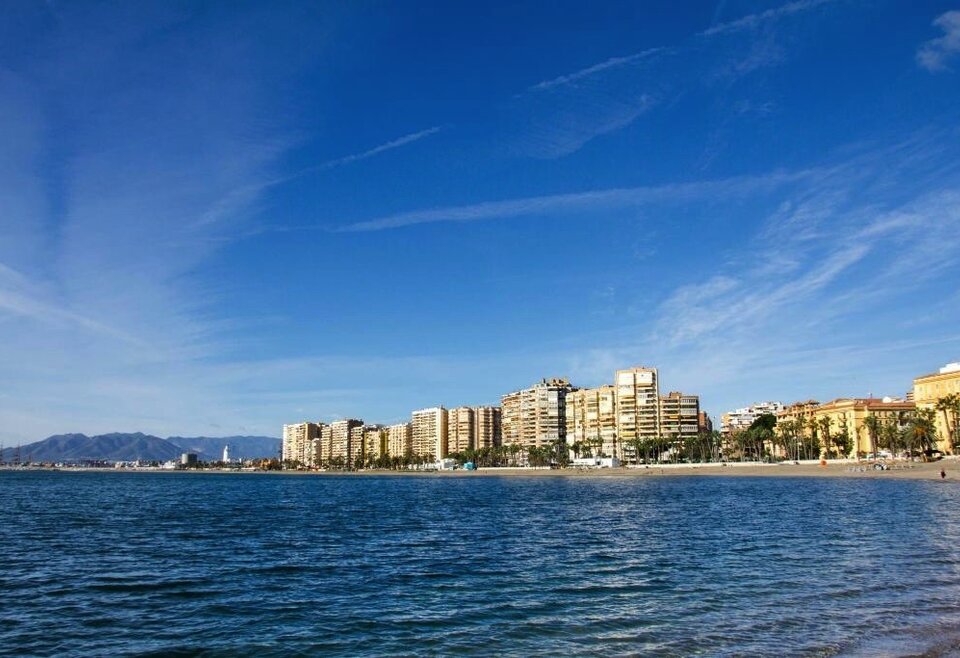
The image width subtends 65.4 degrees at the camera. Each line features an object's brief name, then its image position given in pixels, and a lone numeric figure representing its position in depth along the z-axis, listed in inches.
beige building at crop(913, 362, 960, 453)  6272.1
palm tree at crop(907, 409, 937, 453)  5708.7
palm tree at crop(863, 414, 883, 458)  6505.9
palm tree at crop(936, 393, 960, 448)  5748.0
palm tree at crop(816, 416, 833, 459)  7381.9
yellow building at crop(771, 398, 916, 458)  7440.9
